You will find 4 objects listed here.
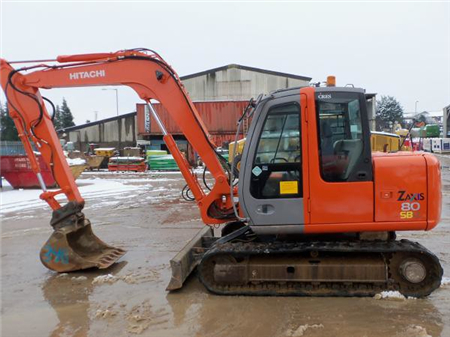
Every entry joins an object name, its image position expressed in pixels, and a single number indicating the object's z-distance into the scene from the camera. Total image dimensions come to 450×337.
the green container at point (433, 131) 45.22
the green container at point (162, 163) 25.31
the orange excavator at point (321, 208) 4.29
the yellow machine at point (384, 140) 15.48
